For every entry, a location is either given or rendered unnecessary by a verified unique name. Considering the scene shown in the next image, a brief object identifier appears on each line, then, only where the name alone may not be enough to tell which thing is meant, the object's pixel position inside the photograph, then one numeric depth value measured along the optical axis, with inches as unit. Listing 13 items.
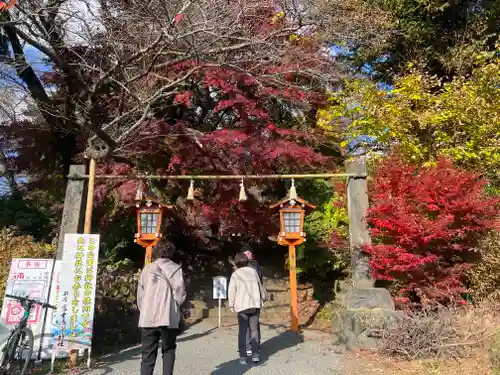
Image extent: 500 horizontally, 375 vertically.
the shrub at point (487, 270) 280.4
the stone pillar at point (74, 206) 253.1
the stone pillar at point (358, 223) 269.1
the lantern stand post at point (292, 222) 326.6
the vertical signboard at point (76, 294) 202.7
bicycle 171.2
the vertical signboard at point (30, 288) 201.5
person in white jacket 208.2
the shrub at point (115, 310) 271.9
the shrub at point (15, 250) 239.5
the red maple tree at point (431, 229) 255.1
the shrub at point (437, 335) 203.2
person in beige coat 153.4
